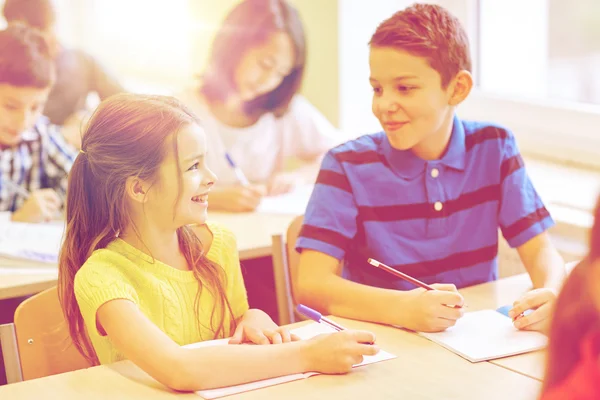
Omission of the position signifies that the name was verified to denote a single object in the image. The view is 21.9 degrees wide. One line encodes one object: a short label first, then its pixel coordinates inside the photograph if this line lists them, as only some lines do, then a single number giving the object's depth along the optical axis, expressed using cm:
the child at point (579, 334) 153
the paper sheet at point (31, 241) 282
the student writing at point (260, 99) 343
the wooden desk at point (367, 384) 212
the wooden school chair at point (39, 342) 235
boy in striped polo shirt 249
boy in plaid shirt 315
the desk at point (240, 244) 269
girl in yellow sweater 225
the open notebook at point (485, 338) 223
